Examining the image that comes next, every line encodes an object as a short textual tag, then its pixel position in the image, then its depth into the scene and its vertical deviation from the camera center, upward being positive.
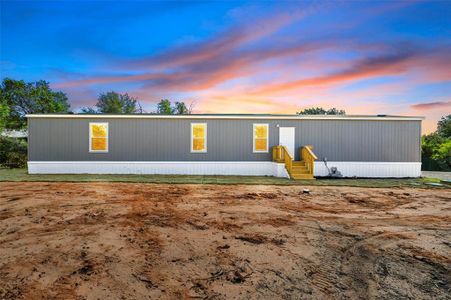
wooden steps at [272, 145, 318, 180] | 12.34 -0.77
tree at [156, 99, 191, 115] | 38.38 +5.99
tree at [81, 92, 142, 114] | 44.75 +7.58
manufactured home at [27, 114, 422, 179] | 13.33 +0.08
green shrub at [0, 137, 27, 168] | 17.50 -0.62
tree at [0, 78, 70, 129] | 25.50 +4.68
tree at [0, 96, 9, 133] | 20.52 +2.68
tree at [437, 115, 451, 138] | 25.05 +2.24
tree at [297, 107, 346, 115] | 49.59 +7.41
